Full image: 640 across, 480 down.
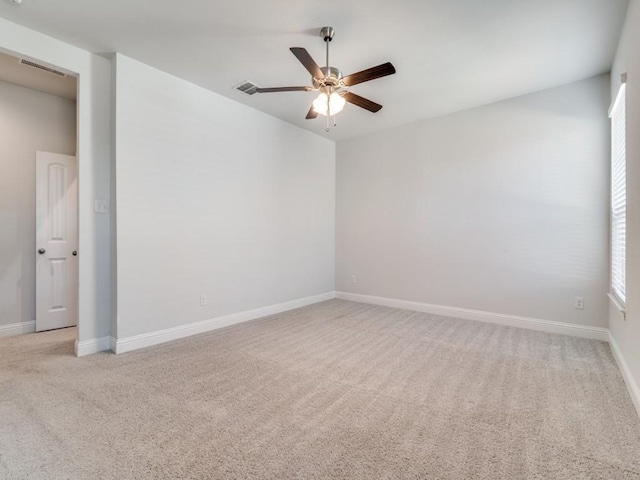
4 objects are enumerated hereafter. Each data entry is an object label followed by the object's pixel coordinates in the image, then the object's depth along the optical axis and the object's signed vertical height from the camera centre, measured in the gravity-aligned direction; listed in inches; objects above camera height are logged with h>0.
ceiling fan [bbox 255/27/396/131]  87.9 +46.6
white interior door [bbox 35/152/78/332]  141.3 -1.7
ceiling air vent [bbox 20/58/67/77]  115.4 +64.1
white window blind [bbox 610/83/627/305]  105.3 +14.8
